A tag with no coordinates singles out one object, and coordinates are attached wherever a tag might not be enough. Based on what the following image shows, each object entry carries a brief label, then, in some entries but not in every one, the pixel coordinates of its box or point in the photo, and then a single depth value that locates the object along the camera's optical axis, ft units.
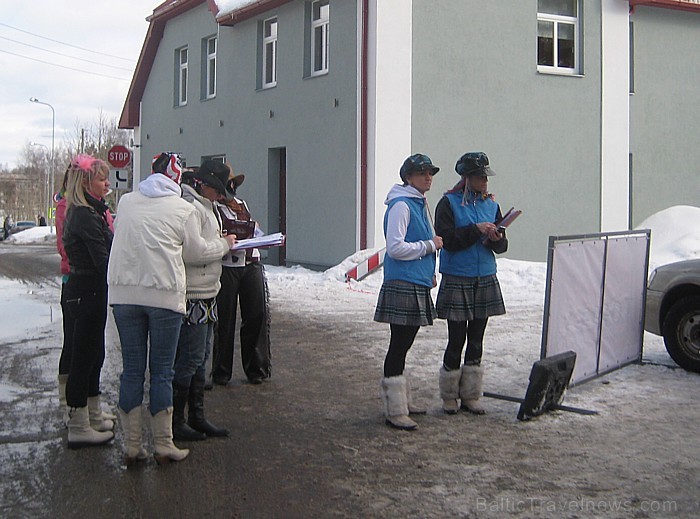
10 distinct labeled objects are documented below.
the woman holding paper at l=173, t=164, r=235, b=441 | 18.11
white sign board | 21.75
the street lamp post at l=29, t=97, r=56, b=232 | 177.47
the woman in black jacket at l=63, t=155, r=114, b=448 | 18.25
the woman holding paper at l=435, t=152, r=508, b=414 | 20.79
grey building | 56.13
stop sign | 71.77
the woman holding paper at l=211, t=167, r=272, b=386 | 24.48
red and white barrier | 54.34
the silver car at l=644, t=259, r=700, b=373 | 26.27
